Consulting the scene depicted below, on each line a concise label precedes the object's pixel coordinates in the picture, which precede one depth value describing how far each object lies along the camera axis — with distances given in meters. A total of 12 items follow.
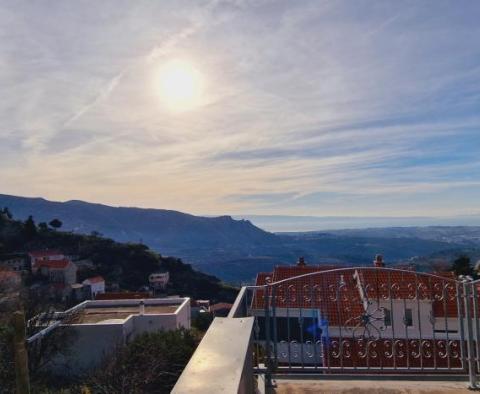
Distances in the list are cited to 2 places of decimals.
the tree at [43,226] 72.28
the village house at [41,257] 53.68
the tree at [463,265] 22.61
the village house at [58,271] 49.75
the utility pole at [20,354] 5.21
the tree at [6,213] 72.03
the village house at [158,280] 58.29
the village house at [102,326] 17.36
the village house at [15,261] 54.72
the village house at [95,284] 48.59
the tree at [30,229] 65.81
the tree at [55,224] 75.81
